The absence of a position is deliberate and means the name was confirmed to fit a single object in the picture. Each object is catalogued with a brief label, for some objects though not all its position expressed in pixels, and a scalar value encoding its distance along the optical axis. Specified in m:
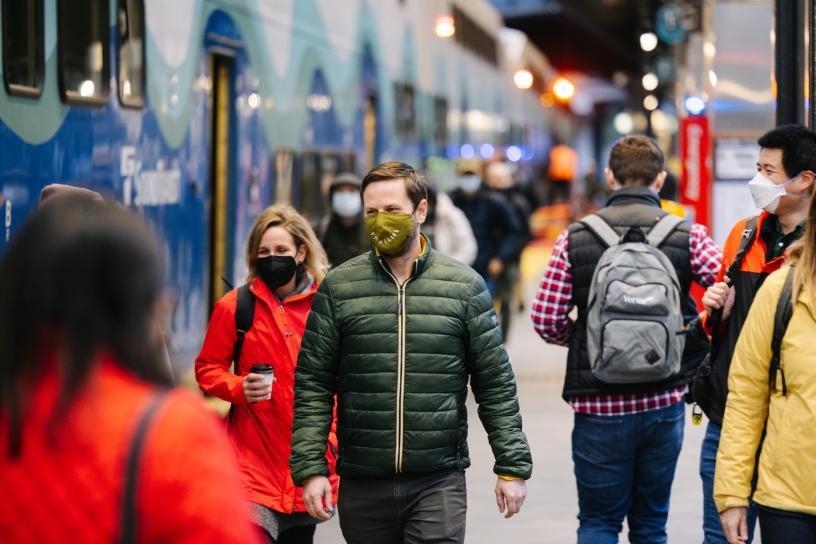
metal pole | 7.36
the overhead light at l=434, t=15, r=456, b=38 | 21.18
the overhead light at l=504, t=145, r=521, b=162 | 33.34
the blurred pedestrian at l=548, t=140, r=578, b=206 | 48.57
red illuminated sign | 13.93
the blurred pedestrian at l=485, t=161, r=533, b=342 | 14.71
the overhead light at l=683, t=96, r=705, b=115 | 13.79
